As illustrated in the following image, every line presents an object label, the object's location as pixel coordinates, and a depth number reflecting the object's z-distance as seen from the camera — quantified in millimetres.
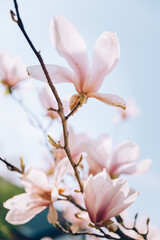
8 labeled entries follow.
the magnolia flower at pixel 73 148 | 720
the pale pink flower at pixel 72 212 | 873
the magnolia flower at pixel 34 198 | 575
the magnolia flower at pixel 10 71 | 1226
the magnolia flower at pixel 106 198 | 531
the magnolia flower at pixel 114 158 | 735
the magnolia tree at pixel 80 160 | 502
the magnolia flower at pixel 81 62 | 499
